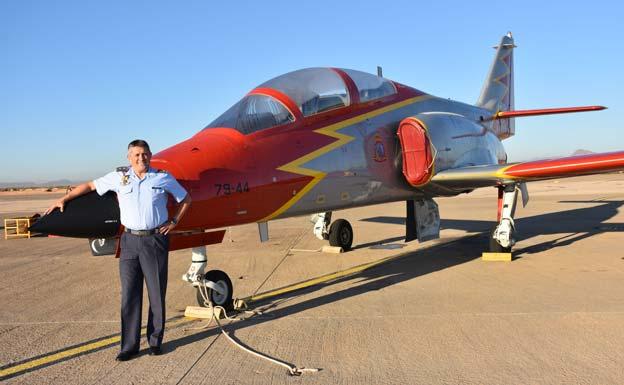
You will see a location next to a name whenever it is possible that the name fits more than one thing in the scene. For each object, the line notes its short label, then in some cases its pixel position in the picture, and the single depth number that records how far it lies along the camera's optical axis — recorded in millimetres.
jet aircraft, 5551
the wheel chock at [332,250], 10947
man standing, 4629
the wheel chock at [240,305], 6207
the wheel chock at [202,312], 5891
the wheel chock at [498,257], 9312
